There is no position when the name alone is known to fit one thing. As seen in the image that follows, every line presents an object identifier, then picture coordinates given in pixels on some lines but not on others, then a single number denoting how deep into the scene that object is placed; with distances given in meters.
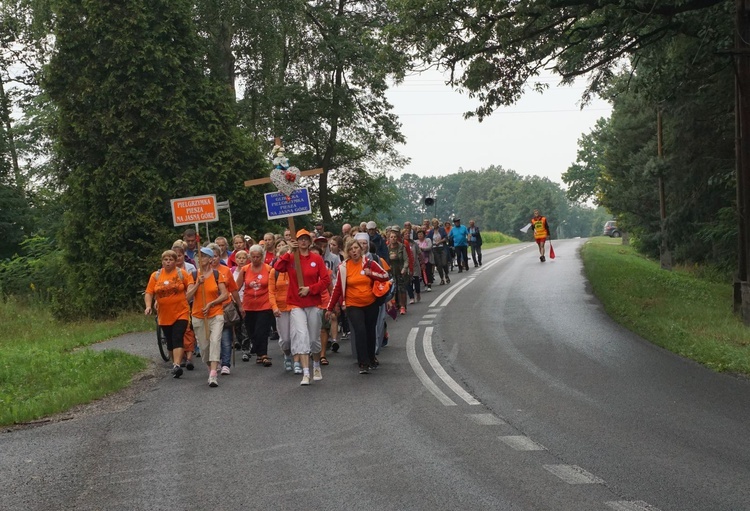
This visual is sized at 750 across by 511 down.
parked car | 102.44
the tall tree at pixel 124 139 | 25.67
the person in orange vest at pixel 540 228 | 34.72
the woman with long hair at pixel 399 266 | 20.66
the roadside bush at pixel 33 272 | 30.78
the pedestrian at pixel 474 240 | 36.25
